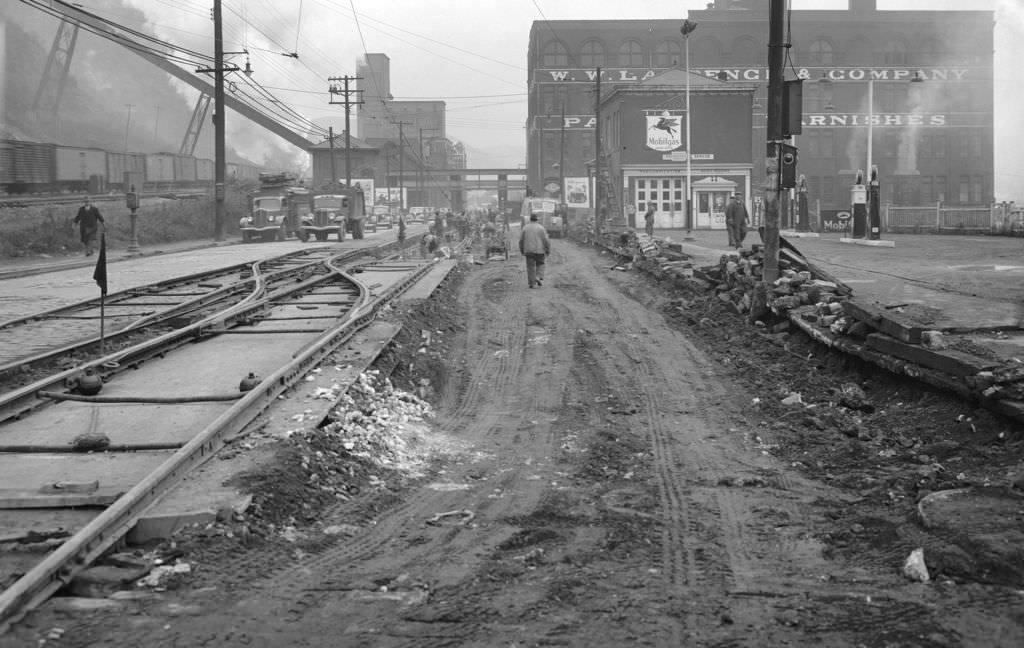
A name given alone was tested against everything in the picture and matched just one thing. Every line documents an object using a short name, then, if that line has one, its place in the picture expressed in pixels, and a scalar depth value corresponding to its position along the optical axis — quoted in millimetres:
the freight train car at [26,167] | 45562
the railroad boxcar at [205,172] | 71250
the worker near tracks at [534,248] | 19844
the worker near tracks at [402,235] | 41759
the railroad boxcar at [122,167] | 56031
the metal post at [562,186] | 73062
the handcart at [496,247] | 30703
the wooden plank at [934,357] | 7947
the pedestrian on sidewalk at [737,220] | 29016
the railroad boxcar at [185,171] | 66875
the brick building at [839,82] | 79250
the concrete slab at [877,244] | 28852
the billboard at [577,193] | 76875
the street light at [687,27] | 36000
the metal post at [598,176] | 46062
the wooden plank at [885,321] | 9141
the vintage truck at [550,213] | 55375
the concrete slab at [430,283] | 17500
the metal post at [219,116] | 42781
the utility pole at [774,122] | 15742
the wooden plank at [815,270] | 13664
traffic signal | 15750
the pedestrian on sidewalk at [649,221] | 44959
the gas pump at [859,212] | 31031
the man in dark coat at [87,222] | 29281
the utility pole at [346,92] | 69125
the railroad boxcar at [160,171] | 62500
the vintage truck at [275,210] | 47469
